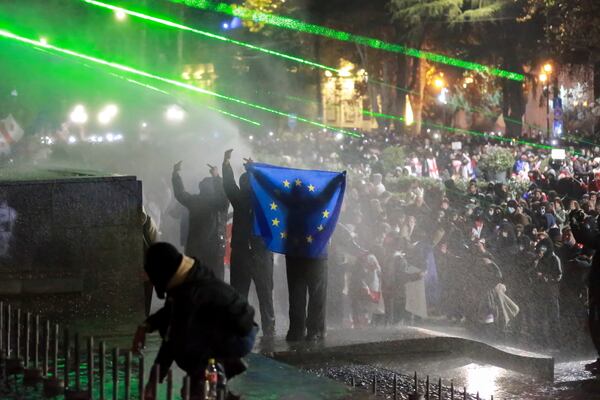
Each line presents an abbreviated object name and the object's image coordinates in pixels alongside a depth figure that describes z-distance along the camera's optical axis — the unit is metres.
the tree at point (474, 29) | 39.19
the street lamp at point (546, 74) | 41.44
